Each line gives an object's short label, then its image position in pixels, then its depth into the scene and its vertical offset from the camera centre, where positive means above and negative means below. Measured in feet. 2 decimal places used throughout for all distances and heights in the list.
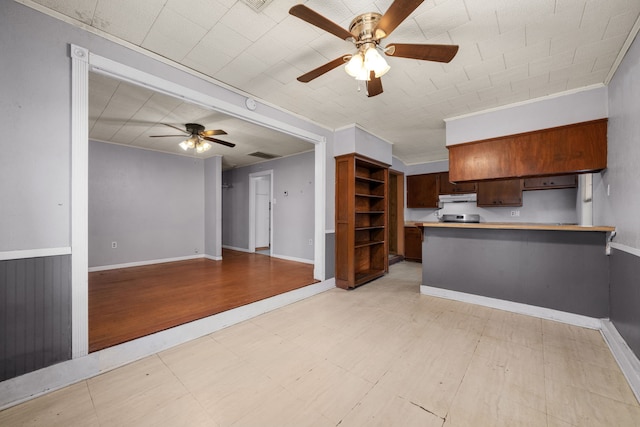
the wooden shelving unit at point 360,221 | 13.04 -0.51
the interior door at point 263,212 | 23.85 +0.04
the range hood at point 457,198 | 17.84 +1.11
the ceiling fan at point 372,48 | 5.23 +3.76
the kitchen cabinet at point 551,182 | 14.05 +1.79
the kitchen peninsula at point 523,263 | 8.61 -2.07
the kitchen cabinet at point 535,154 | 8.93 +2.40
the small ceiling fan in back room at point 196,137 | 12.94 +4.08
